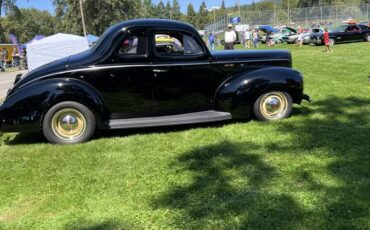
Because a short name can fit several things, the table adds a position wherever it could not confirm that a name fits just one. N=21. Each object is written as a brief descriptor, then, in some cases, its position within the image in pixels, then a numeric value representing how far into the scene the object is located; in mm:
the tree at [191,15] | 150750
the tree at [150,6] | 133875
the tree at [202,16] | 148100
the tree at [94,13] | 63375
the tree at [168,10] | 149162
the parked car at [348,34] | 30703
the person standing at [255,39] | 38528
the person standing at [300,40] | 34094
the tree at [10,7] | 58562
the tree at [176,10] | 152100
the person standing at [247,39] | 38194
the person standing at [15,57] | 34578
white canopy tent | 19797
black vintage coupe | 6496
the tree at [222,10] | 172125
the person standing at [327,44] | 24391
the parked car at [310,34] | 33088
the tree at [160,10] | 145575
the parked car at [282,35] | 40722
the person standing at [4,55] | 33397
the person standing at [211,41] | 35681
